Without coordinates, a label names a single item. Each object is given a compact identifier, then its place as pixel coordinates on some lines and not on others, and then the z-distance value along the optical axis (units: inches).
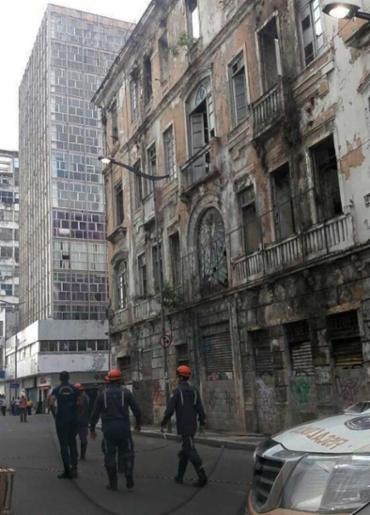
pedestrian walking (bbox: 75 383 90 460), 517.3
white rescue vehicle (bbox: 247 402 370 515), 135.0
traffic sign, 792.3
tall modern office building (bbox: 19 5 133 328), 2450.8
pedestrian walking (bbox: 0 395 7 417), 2155.6
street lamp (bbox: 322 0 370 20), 347.9
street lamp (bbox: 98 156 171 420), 812.0
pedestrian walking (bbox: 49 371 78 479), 400.2
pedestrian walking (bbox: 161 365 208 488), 352.2
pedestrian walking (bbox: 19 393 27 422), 1387.5
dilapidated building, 569.3
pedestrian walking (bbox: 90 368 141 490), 346.0
